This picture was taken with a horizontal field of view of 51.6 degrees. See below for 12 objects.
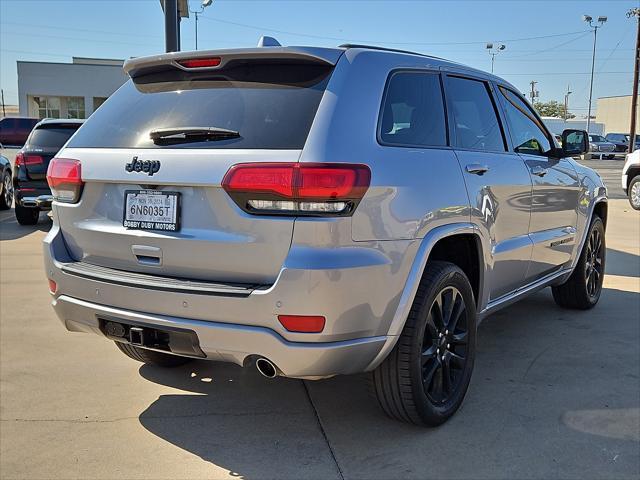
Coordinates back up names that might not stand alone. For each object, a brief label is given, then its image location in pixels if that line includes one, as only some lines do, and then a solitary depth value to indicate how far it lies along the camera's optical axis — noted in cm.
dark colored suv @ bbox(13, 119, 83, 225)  1019
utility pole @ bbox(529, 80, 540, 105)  11012
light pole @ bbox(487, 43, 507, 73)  6464
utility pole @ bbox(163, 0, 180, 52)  761
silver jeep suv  275
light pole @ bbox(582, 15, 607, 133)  5428
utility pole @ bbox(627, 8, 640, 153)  3516
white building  4806
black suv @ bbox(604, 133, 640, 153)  4888
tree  11838
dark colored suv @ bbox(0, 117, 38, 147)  2869
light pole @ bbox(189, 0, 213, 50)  1600
